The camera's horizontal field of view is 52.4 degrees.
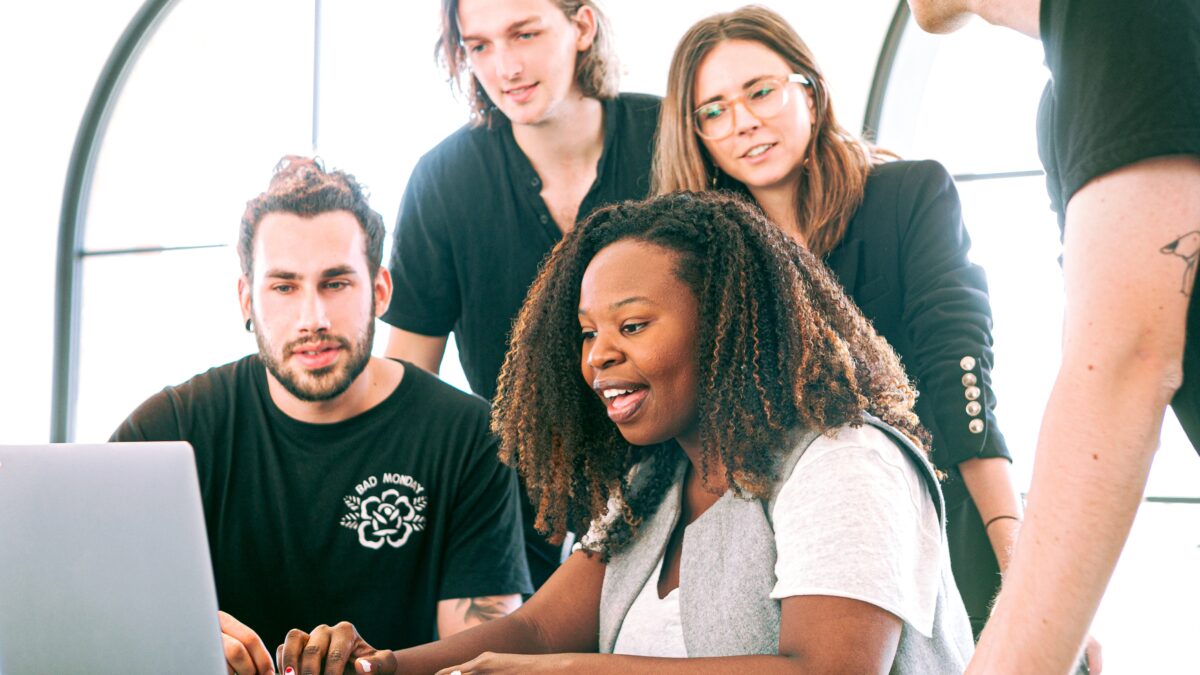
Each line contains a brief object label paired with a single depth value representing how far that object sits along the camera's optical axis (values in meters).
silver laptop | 1.12
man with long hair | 2.24
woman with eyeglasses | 1.85
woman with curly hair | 1.24
